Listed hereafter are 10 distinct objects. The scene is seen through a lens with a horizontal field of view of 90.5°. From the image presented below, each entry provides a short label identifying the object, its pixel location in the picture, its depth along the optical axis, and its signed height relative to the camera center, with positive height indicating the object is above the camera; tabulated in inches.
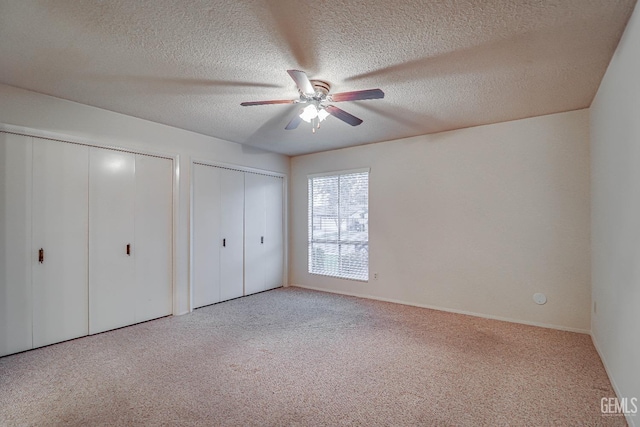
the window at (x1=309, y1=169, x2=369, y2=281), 198.1 -5.3
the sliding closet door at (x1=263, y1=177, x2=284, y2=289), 216.9 -12.3
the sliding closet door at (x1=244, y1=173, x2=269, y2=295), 202.7 -10.2
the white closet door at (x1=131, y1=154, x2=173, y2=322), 149.3 -9.7
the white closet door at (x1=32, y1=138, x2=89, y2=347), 120.0 -8.5
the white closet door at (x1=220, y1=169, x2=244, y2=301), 187.5 -9.3
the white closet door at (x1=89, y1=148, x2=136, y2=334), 134.6 -9.2
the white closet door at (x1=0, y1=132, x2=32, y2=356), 112.0 -9.3
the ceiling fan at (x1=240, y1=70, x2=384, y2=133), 94.0 +38.4
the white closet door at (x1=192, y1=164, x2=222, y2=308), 172.9 -10.1
